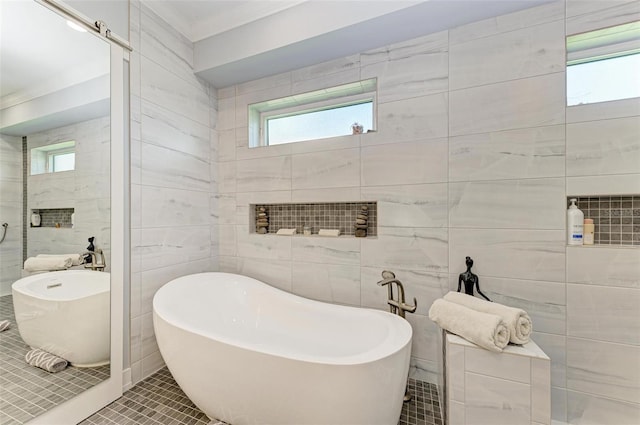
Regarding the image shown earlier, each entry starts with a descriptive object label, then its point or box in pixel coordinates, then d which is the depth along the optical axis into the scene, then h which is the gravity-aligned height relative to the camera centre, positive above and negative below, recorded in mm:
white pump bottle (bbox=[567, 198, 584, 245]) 1471 -68
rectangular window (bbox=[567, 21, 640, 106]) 1474 +873
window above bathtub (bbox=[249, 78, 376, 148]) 2143 +876
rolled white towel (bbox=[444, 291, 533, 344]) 1211 -500
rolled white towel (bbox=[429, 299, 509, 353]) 1169 -532
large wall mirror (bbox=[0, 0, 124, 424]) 1228 -18
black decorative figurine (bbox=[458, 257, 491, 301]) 1598 -411
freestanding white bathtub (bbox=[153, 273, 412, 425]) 1062 -725
